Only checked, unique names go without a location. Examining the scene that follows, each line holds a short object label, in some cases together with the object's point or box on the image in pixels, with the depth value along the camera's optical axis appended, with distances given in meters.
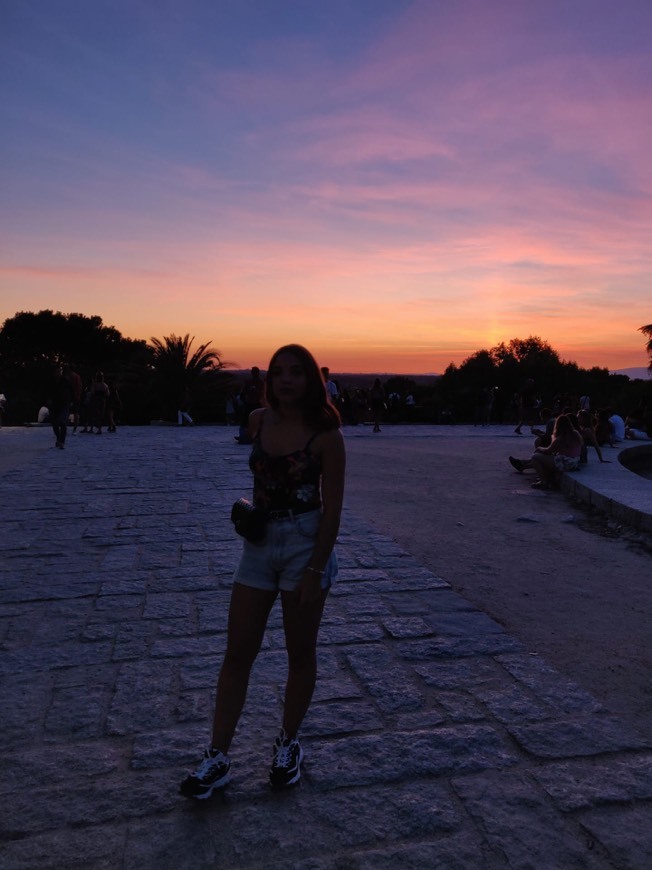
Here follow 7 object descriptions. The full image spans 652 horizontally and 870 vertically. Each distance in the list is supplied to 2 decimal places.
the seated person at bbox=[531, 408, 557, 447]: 13.10
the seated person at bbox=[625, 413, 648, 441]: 19.70
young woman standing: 2.82
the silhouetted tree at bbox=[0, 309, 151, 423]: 60.37
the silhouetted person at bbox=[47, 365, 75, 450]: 14.99
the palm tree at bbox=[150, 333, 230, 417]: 32.81
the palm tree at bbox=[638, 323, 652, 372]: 48.41
